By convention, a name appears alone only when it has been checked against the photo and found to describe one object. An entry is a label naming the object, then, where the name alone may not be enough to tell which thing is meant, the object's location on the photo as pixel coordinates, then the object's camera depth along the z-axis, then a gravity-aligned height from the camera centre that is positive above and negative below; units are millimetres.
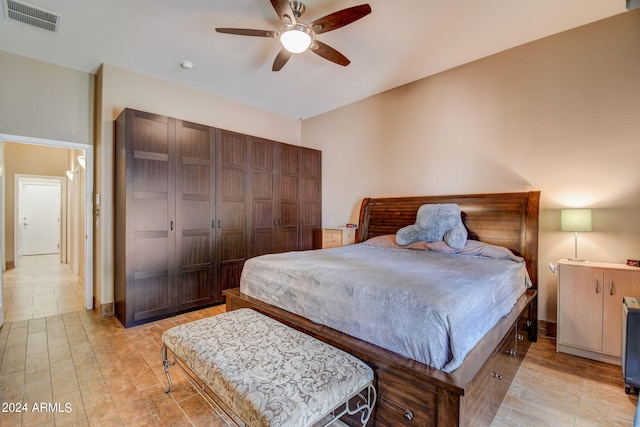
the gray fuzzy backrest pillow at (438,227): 3063 -192
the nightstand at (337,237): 4367 -420
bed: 1291 -803
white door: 7551 -207
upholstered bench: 1169 -804
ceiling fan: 2115 +1535
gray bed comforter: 1403 -543
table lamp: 2506 -84
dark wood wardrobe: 3104 +10
